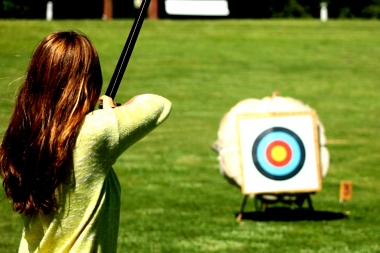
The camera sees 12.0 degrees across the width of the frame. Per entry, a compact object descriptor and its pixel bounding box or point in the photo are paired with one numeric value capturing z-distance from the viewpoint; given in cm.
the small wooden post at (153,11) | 6439
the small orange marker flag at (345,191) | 1378
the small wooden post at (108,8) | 6986
